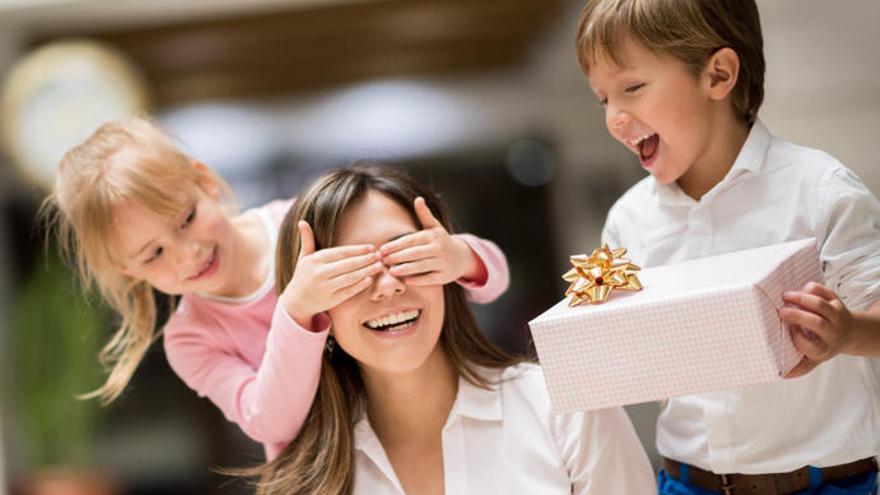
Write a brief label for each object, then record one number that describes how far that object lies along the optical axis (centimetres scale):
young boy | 237
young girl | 252
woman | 245
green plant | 492
